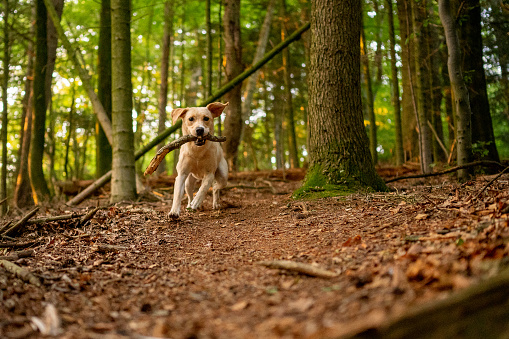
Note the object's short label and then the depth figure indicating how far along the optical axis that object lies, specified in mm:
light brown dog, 6016
